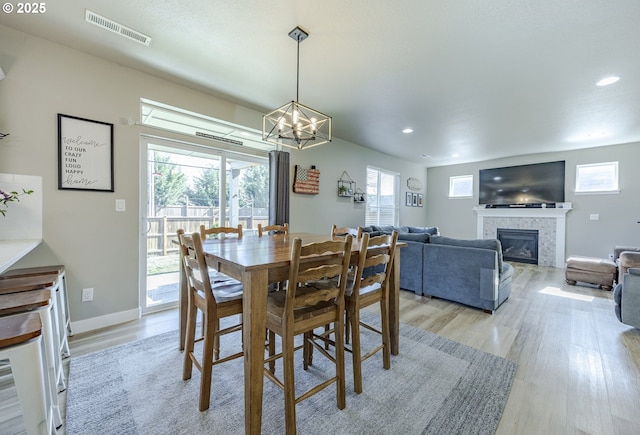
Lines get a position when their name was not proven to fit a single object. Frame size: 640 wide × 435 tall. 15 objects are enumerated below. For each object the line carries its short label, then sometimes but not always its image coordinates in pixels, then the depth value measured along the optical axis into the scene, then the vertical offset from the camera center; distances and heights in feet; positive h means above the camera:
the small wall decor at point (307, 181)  13.98 +1.76
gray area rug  4.75 -3.81
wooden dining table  4.25 -1.32
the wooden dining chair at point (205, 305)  5.00 -1.89
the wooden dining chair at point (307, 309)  4.43 -1.84
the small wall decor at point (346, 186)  16.71 +1.81
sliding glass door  9.82 +0.51
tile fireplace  18.90 -0.64
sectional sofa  10.03 -2.29
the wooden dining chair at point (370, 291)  5.54 -1.82
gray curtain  12.57 +1.29
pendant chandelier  6.71 +2.43
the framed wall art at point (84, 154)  7.85 +1.71
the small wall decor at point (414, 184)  23.57 +2.84
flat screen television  19.19 +2.43
